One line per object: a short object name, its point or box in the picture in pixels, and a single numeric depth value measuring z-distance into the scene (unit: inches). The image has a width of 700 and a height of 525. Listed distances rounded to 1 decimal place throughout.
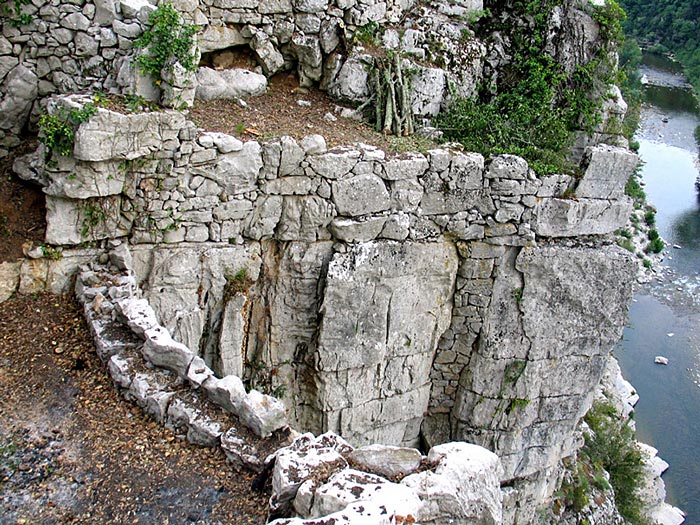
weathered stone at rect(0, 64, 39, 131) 341.1
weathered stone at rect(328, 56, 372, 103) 414.3
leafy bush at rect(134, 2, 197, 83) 323.9
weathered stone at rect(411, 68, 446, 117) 426.6
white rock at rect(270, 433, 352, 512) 196.4
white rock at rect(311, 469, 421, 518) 182.7
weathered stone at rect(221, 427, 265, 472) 215.9
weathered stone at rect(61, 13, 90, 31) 331.3
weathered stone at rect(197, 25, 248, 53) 378.0
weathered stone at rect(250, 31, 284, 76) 394.6
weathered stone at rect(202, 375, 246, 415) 233.8
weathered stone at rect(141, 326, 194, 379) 251.9
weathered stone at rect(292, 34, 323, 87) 405.1
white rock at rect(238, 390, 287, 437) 224.4
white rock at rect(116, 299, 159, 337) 270.5
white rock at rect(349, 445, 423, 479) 204.8
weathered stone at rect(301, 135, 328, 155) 359.6
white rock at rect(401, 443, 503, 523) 193.0
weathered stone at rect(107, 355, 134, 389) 251.1
